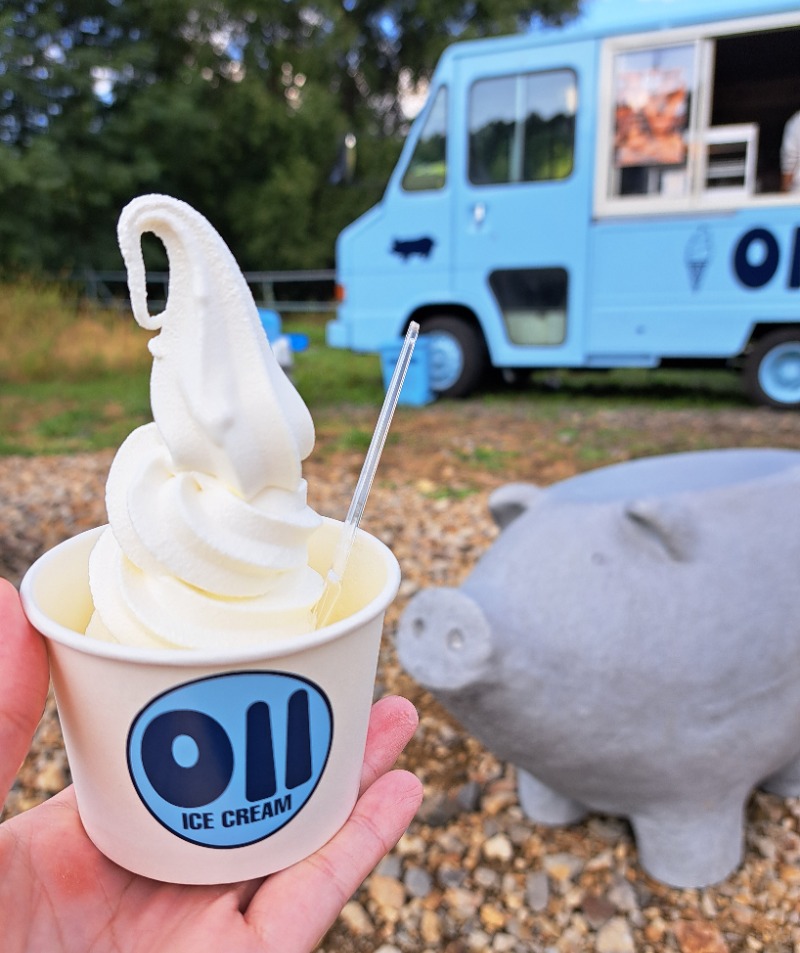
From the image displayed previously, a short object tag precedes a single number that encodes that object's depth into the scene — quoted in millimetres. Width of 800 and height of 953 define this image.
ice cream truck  5668
